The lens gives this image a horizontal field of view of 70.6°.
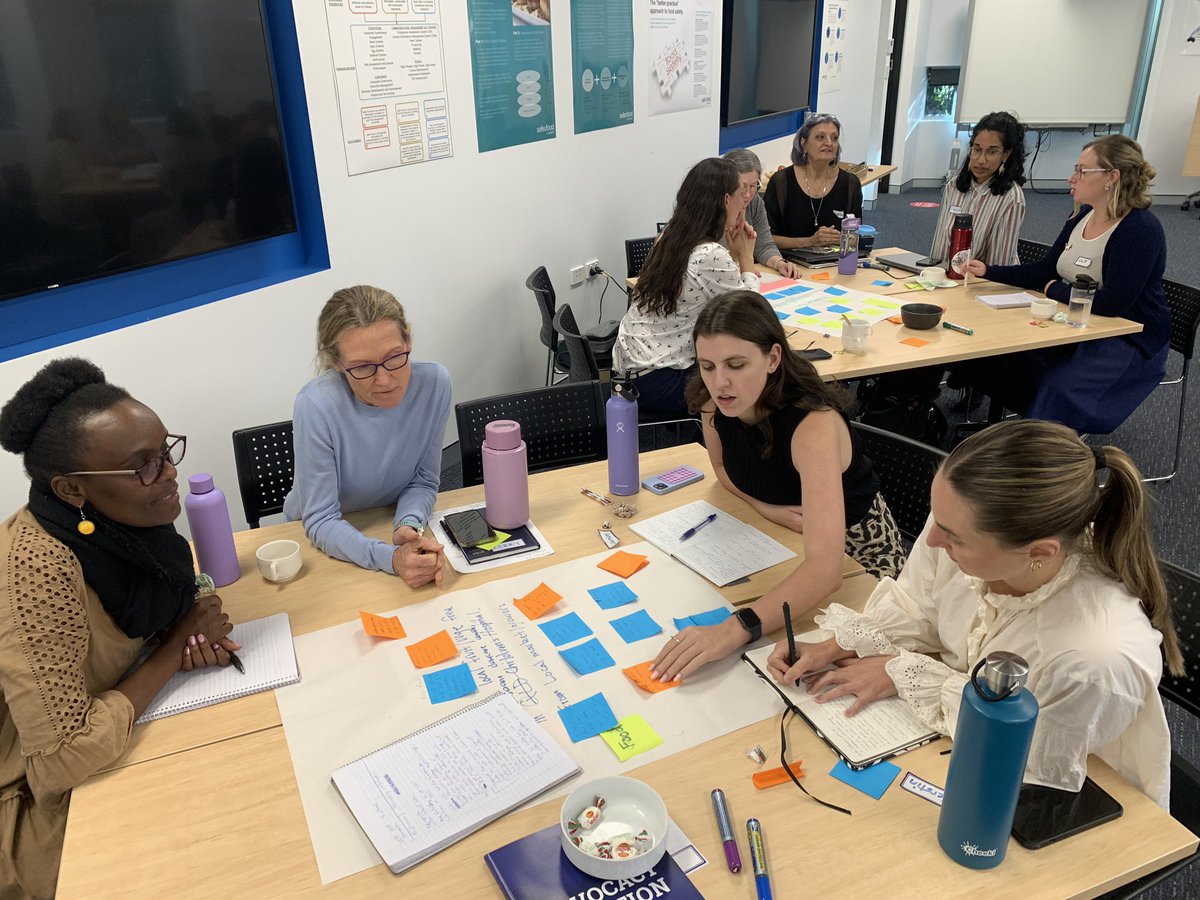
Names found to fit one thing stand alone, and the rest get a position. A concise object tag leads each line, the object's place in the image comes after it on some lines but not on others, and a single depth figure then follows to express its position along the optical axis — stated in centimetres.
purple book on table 110
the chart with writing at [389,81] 311
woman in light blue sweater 193
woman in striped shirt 404
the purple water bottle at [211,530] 178
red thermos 391
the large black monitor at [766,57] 578
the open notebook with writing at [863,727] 133
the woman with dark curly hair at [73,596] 129
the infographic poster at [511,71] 371
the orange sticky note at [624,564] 182
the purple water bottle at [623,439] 208
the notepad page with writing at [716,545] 183
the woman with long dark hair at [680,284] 331
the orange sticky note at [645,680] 148
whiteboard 883
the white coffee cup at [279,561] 181
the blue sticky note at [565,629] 161
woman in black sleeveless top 174
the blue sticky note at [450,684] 148
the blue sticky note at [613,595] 172
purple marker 114
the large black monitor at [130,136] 229
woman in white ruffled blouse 121
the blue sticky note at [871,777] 126
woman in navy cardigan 331
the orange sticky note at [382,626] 163
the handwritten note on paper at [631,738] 134
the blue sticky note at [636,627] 162
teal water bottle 99
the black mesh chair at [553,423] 252
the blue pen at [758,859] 110
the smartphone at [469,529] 194
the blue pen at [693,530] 195
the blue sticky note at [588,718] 138
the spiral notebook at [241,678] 148
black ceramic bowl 330
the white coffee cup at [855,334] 308
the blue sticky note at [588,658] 153
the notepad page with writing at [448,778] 120
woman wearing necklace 484
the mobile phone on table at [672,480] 219
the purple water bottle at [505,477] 192
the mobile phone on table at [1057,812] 116
